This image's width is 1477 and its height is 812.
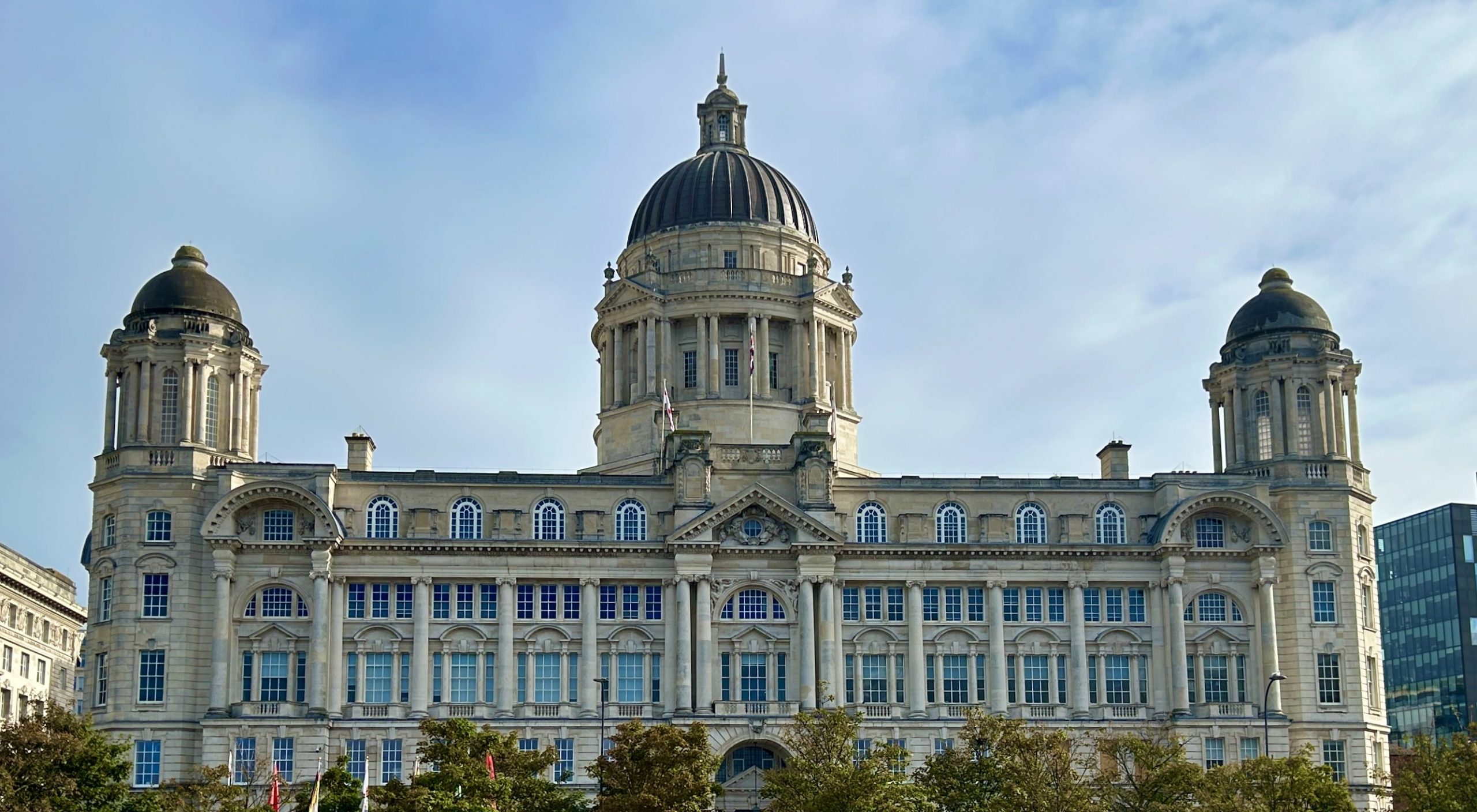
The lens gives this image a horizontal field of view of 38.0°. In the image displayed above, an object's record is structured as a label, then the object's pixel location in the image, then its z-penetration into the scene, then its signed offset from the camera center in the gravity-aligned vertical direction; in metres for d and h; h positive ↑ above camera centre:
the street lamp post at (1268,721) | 90.94 +2.64
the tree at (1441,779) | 81.69 -0.07
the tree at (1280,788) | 82.94 -0.34
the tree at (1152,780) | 86.25 +0.03
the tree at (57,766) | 74.94 +0.96
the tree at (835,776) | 81.94 +0.33
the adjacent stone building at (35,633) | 127.38 +10.05
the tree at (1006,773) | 82.56 +0.35
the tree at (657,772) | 82.75 +0.59
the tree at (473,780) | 77.38 +0.33
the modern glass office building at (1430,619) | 152.62 +11.32
